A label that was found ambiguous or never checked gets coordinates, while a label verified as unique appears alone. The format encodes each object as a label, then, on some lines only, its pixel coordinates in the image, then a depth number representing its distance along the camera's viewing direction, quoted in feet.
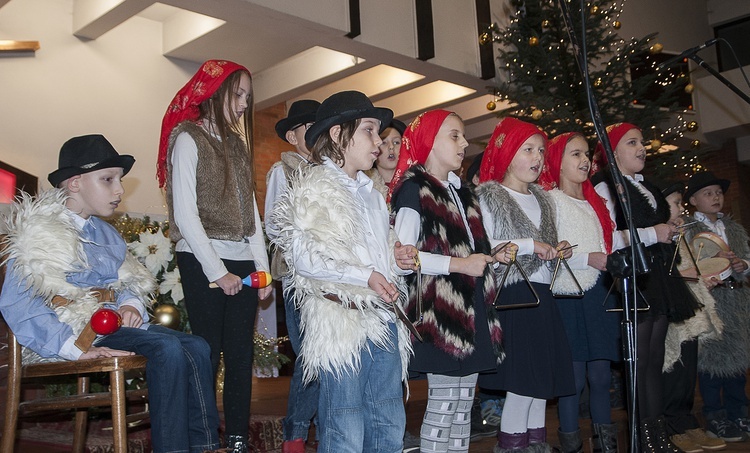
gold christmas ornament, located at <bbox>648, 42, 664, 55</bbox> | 23.10
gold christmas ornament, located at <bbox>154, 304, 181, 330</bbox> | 11.25
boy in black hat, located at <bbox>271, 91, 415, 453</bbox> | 7.43
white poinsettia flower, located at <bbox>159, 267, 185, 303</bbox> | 12.76
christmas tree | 20.97
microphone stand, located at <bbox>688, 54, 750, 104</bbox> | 10.52
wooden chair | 7.79
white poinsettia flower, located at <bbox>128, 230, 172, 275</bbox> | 12.80
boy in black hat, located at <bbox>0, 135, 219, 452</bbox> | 7.91
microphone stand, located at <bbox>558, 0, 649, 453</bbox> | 6.26
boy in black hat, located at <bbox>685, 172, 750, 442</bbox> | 13.80
